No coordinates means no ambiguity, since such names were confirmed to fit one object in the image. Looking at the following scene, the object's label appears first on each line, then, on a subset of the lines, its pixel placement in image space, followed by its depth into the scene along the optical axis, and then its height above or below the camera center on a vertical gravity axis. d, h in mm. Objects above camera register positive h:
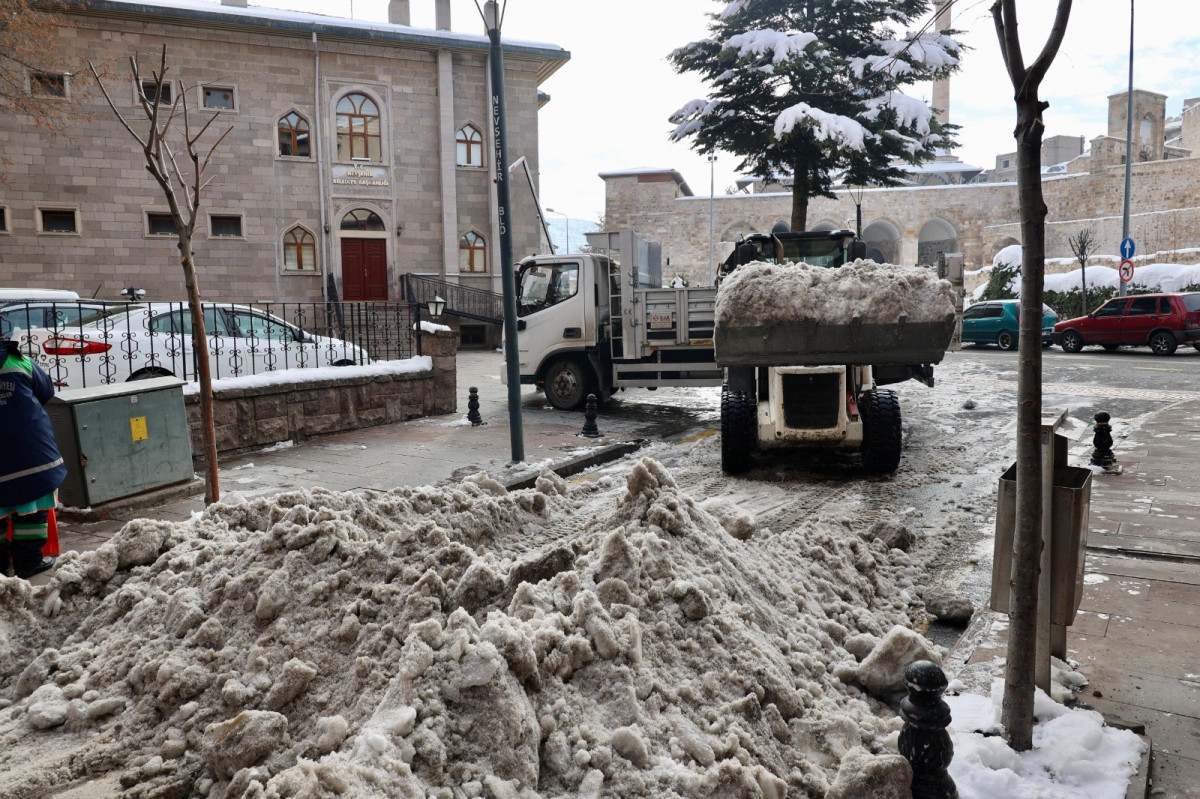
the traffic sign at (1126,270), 27797 +1398
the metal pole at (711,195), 47350 +7840
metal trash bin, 2965 -865
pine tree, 19562 +5850
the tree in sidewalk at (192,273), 6438 +490
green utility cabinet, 6762 -927
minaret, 52344 +14526
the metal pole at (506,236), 8320 +965
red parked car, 22375 -429
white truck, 7918 -373
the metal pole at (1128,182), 28289 +4533
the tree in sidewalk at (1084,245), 32500 +3058
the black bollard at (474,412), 11867 -1284
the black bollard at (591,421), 10852 -1328
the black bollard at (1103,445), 7977 -1353
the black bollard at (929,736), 2543 -1348
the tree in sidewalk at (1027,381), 2682 -232
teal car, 26250 -342
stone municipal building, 25516 +5875
